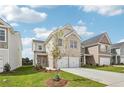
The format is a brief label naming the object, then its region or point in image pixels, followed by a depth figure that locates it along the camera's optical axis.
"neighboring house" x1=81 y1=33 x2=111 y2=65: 14.49
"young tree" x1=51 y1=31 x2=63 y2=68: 7.10
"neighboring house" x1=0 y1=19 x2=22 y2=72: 9.04
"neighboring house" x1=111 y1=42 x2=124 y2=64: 17.81
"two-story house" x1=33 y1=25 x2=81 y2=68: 11.40
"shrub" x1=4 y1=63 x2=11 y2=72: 8.94
